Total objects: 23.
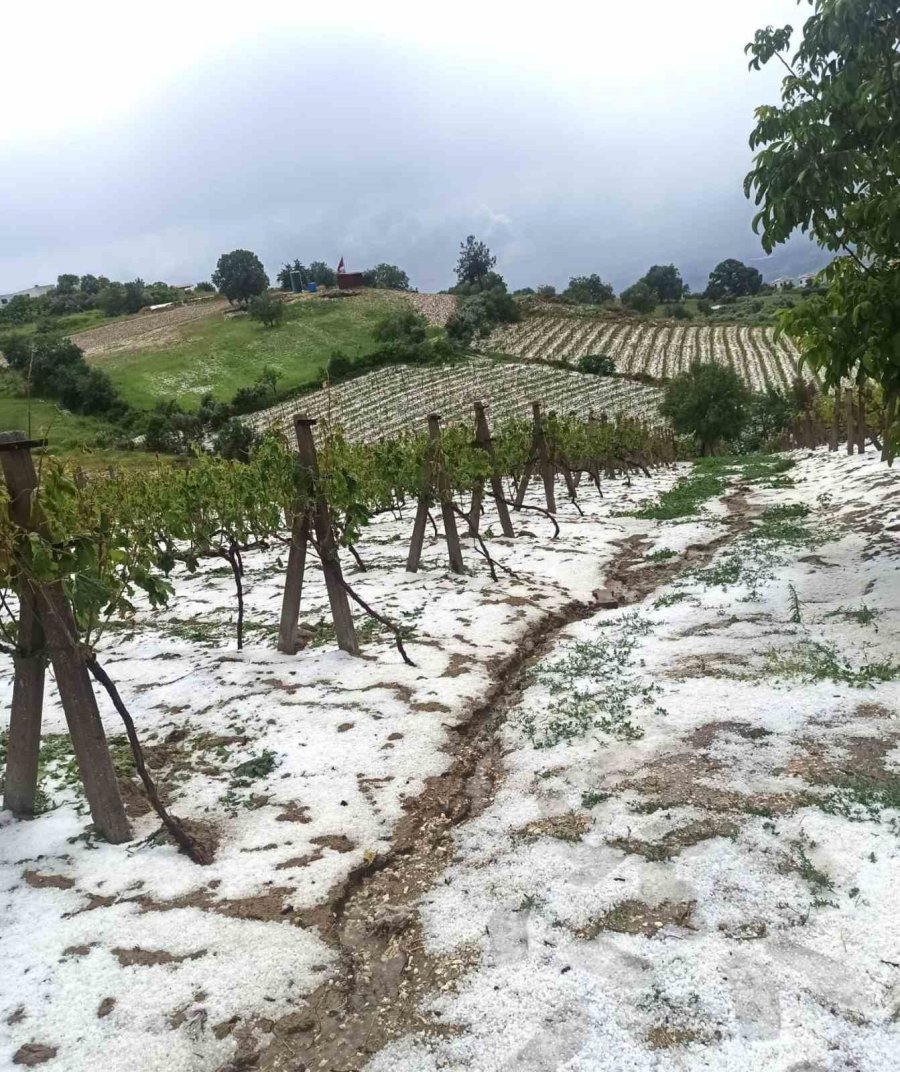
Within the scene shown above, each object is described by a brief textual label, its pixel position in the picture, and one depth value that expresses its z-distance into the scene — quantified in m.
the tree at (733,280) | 141.75
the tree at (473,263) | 130.00
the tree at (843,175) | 5.89
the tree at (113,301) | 103.88
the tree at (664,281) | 131.62
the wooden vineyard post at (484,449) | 12.80
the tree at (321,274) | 124.06
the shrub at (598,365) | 63.30
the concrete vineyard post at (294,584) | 7.32
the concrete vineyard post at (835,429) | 25.44
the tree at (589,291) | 113.28
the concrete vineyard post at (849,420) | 22.80
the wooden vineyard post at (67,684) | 3.95
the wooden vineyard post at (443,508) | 10.61
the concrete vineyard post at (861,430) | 22.45
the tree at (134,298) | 104.75
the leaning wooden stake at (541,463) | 15.76
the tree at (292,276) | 119.69
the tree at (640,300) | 108.56
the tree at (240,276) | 92.31
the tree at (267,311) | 82.00
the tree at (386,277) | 125.69
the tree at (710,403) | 42.12
